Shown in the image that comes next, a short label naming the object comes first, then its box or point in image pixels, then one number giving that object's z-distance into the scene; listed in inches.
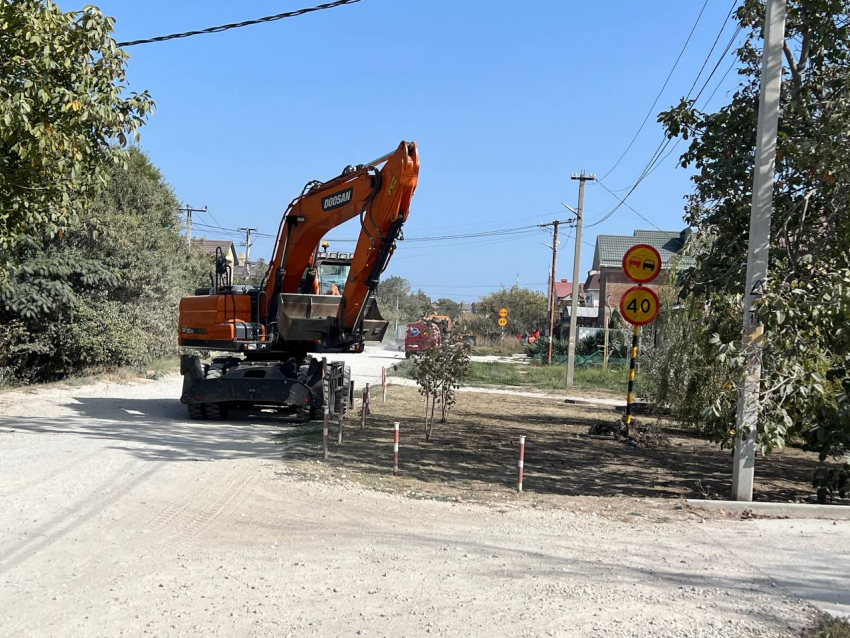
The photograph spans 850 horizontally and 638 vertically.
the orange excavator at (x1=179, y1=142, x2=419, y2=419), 545.3
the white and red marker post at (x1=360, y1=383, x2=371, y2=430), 610.7
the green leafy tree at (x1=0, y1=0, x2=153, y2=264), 394.6
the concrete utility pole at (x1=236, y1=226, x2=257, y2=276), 2492.7
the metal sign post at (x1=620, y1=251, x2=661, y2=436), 527.3
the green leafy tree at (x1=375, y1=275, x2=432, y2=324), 4621.1
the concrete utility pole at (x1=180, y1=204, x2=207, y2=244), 1836.5
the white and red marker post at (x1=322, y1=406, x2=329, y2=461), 442.9
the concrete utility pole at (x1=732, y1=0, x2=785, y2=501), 358.3
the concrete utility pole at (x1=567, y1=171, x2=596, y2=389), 1200.8
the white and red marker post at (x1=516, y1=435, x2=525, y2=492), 380.8
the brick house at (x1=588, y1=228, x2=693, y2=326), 2302.8
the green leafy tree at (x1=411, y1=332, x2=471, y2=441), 579.8
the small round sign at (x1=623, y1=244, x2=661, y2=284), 526.6
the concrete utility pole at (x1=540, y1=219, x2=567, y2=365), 1668.3
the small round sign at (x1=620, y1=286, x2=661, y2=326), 530.0
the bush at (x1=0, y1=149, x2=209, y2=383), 827.4
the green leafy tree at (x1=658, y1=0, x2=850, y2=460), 356.8
